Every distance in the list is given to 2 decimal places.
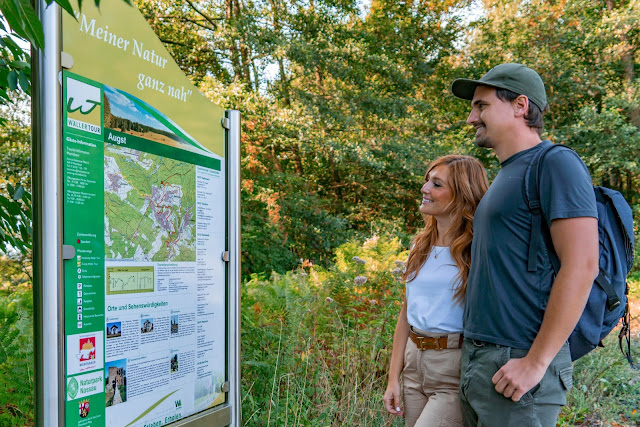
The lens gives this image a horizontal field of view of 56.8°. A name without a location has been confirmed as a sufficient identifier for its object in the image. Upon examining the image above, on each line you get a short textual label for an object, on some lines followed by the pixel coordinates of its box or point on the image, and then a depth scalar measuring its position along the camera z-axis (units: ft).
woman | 8.54
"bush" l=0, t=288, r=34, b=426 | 11.66
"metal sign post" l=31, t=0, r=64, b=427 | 6.40
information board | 6.83
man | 6.65
